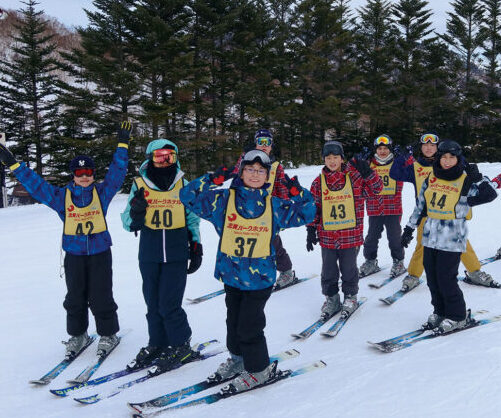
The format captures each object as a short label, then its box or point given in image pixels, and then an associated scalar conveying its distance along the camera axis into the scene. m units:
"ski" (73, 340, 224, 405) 3.06
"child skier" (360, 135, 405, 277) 5.79
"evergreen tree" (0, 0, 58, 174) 25.11
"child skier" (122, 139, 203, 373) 3.46
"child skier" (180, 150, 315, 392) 3.04
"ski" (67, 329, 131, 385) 3.35
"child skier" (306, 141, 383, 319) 4.39
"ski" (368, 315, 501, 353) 3.65
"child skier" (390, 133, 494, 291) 5.02
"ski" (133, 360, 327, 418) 2.87
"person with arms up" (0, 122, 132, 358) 3.69
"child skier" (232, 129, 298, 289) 4.71
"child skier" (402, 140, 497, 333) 3.89
